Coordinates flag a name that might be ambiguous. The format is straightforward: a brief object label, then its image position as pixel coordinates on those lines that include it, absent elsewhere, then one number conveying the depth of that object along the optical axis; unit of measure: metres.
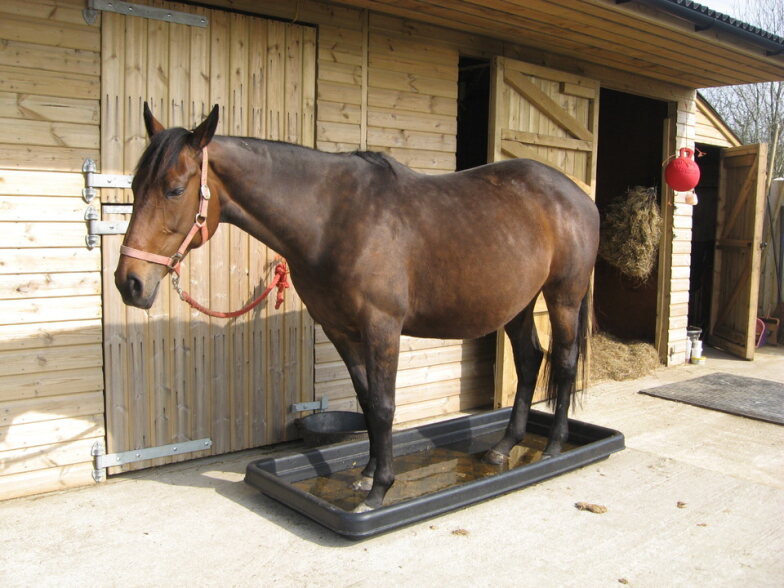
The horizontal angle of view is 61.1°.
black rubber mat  4.77
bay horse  2.46
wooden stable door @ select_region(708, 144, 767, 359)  6.73
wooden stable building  3.04
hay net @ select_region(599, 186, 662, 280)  6.05
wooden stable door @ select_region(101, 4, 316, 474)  3.25
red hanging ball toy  5.70
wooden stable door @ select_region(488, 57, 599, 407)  4.59
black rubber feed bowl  3.56
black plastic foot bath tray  2.71
